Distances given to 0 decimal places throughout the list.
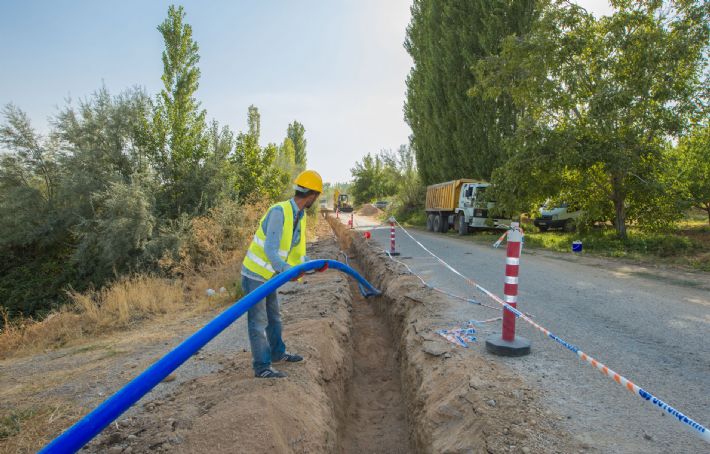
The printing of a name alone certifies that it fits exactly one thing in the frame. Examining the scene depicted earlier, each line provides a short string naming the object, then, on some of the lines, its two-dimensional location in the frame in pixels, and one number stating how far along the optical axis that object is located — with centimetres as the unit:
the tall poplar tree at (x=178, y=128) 1778
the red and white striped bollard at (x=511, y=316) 427
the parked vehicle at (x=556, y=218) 2000
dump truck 1930
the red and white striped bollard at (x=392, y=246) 1257
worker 388
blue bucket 1389
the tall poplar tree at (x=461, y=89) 2097
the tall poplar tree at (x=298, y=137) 6056
